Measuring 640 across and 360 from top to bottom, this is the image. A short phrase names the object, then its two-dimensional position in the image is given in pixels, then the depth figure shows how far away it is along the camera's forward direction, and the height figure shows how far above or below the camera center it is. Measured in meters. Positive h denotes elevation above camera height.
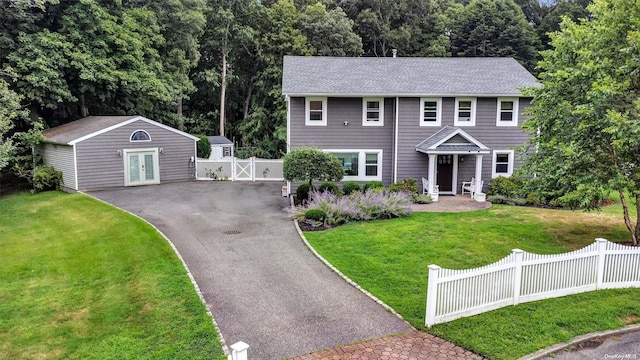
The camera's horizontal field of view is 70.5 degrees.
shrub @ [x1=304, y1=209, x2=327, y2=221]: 15.82 -2.32
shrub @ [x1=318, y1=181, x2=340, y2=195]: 19.86 -1.75
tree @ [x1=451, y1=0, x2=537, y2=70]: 43.75 +11.48
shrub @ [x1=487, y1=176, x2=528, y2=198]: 20.39 -1.66
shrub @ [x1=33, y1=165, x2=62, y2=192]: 22.44 -1.57
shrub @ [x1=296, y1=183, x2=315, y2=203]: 19.59 -1.89
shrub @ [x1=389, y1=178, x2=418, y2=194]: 20.11 -1.67
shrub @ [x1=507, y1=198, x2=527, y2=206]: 19.41 -2.24
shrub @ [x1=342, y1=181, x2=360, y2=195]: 20.58 -1.79
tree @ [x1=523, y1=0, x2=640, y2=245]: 10.52 +1.03
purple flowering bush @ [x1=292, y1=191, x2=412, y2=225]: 15.99 -2.12
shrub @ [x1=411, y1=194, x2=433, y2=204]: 19.30 -2.13
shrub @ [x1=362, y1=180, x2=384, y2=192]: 20.72 -1.67
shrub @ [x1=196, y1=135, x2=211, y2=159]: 31.02 -0.03
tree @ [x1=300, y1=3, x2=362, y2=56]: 37.84 +9.75
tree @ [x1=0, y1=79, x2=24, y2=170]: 15.51 +1.56
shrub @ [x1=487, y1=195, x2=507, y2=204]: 19.75 -2.17
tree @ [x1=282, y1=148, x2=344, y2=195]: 17.95 -0.70
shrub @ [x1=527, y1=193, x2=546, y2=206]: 19.22 -2.16
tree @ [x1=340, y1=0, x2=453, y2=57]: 43.56 +12.27
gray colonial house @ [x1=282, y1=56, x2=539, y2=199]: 21.45 +1.22
